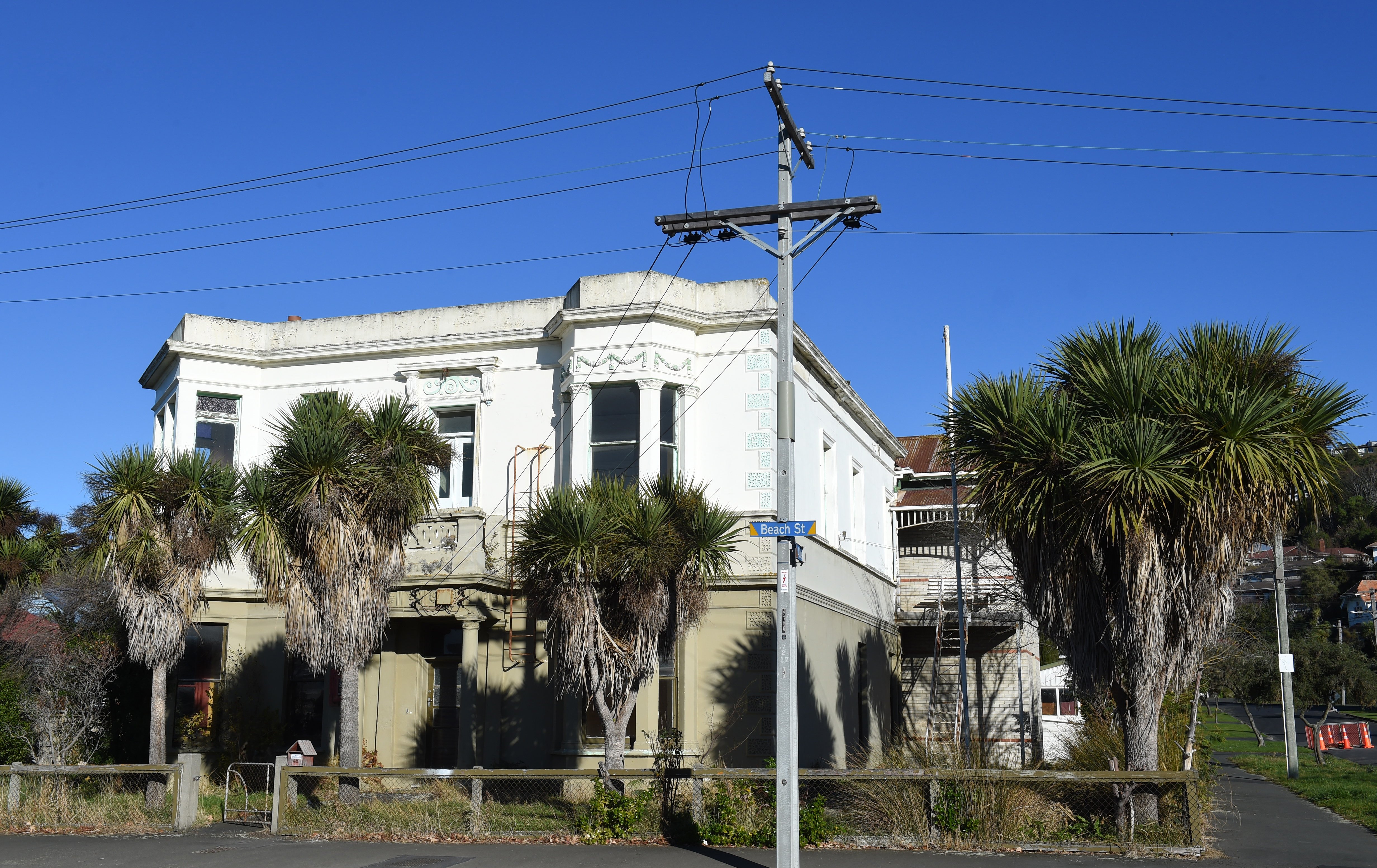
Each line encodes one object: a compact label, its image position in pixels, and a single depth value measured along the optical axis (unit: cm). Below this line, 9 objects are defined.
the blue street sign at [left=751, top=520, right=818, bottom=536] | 1145
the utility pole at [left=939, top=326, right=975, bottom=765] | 2348
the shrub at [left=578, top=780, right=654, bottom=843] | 1362
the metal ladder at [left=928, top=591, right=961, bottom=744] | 2791
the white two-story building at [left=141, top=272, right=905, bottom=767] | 1823
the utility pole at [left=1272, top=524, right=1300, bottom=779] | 2483
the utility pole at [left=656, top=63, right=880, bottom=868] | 1122
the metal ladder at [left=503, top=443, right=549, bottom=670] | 1895
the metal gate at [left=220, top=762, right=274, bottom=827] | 1612
